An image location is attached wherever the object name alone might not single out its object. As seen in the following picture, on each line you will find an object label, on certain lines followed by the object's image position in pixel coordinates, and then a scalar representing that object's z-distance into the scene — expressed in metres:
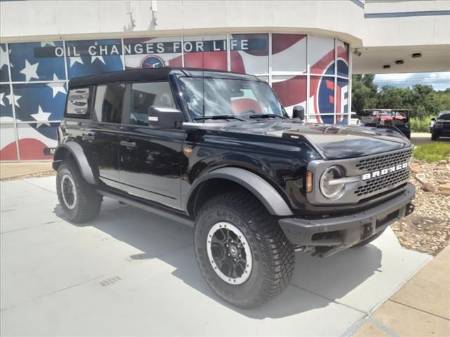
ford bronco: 2.81
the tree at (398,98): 46.88
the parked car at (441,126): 17.89
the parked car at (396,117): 18.50
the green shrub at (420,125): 28.66
